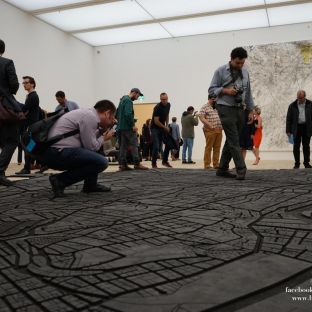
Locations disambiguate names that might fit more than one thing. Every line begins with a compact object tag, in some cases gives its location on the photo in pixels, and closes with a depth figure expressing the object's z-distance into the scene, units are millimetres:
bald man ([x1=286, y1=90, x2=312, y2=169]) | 7145
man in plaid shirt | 6562
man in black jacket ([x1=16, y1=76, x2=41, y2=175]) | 5478
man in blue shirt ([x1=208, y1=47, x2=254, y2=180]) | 4453
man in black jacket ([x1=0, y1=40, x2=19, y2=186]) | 4105
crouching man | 3215
